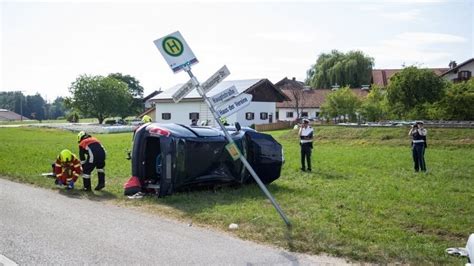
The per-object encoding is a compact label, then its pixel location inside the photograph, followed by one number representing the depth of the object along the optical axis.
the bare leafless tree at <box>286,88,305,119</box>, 65.41
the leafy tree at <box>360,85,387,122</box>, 40.79
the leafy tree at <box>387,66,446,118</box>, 36.94
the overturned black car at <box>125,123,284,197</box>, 9.78
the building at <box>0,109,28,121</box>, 118.73
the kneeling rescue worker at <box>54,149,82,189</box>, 11.19
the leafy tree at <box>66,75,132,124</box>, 72.25
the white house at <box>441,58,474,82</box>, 60.81
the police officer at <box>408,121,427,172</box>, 14.62
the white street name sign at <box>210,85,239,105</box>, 7.36
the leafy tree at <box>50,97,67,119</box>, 139.12
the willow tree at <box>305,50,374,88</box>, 65.00
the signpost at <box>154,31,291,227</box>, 7.36
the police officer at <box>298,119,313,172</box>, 15.01
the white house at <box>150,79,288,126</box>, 50.88
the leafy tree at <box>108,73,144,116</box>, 90.56
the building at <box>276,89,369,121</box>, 65.81
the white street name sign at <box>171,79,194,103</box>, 7.57
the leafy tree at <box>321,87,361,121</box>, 45.41
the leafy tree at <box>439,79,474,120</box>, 34.38
